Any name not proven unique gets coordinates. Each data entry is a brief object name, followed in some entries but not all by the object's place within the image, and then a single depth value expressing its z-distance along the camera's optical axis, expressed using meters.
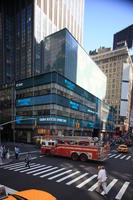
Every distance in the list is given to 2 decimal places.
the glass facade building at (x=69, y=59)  61.03
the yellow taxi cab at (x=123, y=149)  27.56
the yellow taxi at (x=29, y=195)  6.02
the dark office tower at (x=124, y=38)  160.88
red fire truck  18.38
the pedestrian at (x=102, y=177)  9.10
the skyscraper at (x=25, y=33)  71.81
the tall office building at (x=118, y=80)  122.00
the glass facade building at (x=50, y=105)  40.40
